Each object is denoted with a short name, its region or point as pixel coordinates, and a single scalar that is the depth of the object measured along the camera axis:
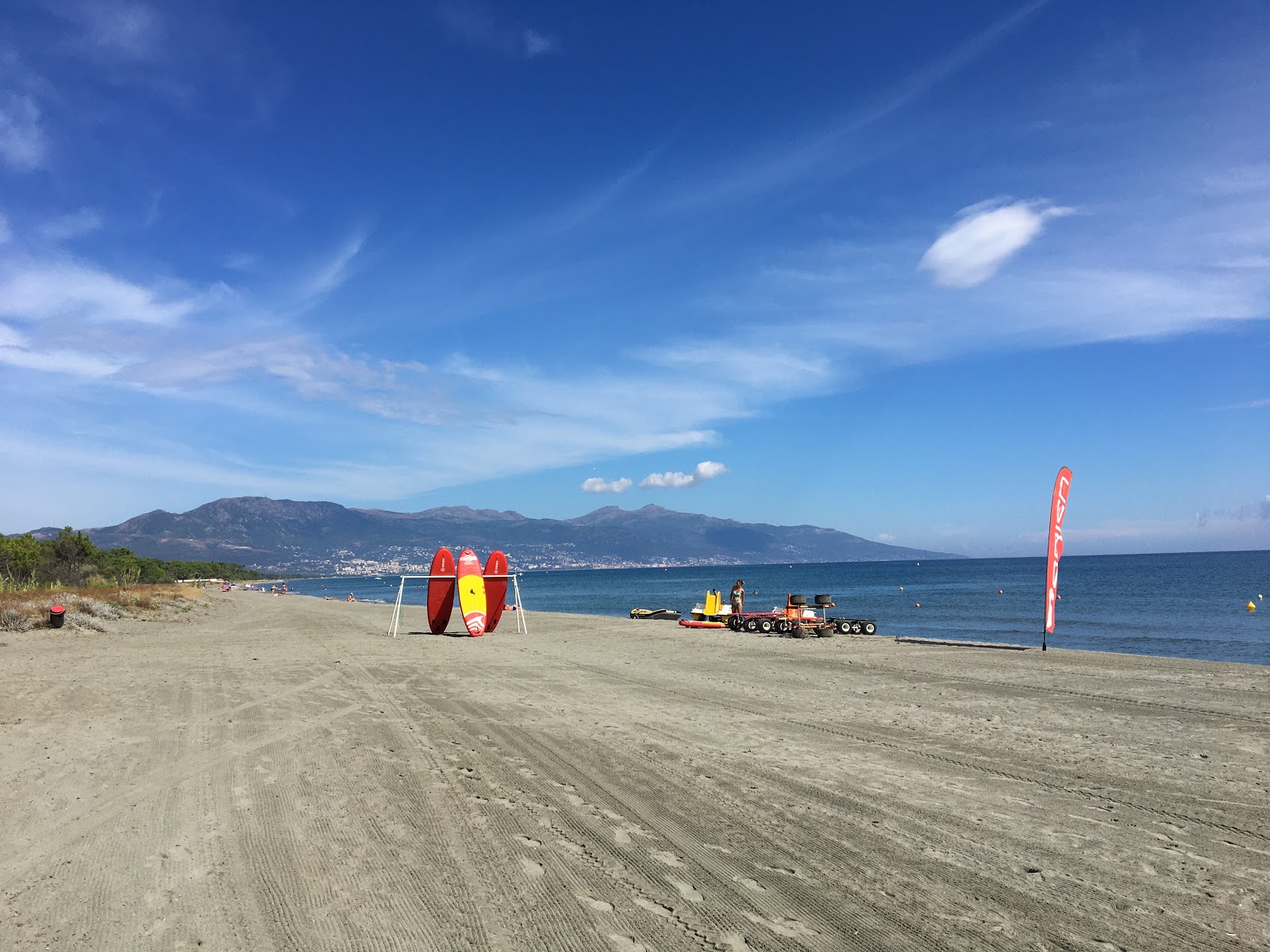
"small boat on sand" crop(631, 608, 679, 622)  31.84
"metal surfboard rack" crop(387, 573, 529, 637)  21.23
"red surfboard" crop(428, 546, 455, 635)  22.09
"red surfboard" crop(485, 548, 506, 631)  22.47
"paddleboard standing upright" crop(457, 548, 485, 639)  21.77
